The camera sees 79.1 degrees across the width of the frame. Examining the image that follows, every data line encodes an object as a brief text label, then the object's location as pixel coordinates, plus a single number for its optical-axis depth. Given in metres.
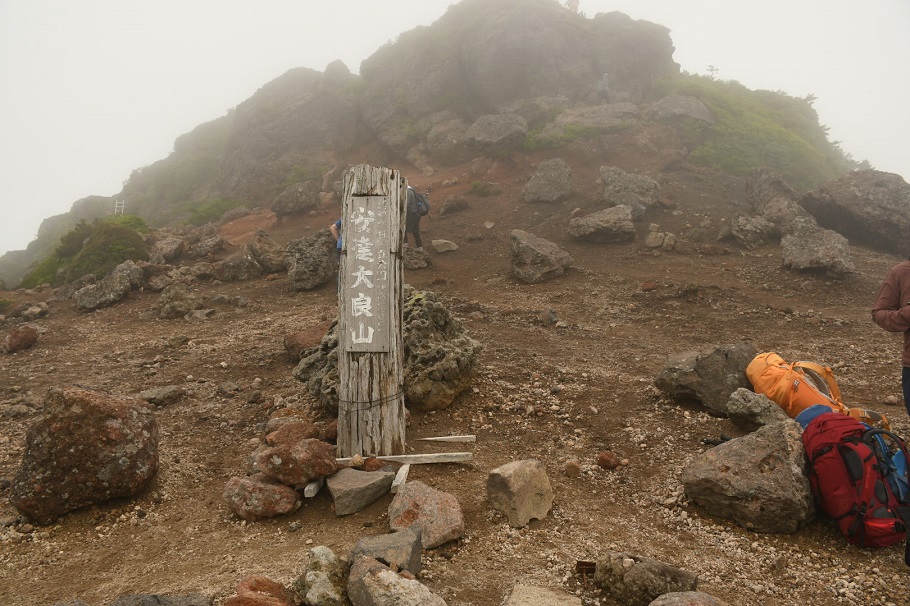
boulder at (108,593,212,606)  2.95
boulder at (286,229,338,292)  12.85
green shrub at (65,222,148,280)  15.09
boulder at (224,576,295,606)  2.98
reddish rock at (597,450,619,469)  5.11
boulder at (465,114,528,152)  22.14
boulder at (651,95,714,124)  22.36
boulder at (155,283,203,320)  11.49
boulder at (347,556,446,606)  2.88
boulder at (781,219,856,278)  11.06
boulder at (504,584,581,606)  3.20
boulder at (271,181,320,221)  20.92
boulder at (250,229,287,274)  14.27
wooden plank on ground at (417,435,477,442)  5.52
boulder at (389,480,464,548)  3.88
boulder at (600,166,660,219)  15.76
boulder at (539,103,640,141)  22.08
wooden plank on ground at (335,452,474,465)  5.05
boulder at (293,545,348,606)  3.03
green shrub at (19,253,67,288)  15.80
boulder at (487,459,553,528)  4.19
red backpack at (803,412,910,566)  3.66
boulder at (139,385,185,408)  6.91
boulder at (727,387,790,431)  5.23
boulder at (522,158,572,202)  17.86
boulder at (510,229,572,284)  12.44
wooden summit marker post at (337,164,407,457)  5.08
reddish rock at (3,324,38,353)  9.75
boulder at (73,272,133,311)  12.49
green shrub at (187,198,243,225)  24.66
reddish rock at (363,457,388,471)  4.83
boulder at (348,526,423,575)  3.30
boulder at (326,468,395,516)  4.36
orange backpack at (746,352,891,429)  5.28
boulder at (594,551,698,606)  3.14
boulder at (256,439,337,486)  4.48
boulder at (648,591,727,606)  2.83
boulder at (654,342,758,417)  5.96
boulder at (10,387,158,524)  4.34
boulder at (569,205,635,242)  14.34
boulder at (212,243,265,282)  13.95
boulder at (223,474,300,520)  4.34
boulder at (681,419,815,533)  3.90
